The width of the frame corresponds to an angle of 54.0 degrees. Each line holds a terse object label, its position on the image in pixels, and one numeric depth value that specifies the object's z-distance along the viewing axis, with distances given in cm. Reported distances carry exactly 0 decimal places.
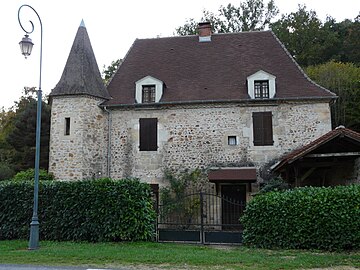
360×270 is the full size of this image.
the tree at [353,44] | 3017
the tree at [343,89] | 2536
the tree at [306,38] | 3039
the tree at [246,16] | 3128
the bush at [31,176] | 1566
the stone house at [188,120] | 1580
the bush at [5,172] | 2565
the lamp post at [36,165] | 957
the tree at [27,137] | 2779
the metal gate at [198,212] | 1503
